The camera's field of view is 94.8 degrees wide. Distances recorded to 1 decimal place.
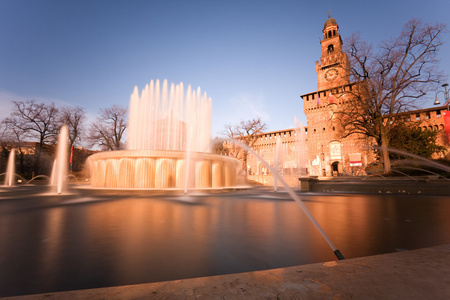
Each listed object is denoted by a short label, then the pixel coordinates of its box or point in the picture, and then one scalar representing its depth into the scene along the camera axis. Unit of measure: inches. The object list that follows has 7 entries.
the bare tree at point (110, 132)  1069.8
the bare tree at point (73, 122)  1090.1
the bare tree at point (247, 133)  1224.8
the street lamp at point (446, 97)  584.7
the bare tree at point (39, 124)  1004.6
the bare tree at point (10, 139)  990.4
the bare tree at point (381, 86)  578.7
